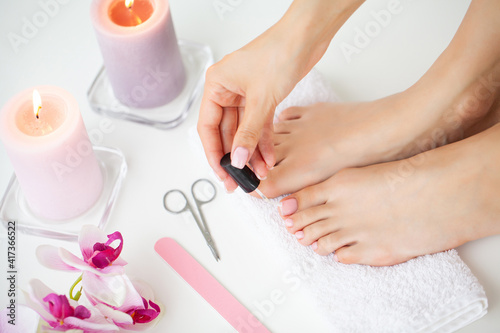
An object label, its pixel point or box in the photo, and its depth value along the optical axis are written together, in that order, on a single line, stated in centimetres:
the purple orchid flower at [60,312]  71
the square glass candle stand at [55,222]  94
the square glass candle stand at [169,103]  108
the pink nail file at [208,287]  85
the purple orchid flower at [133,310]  76
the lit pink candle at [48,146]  81
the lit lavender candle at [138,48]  96
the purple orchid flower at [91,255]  78
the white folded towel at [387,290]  82
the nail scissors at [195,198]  96
